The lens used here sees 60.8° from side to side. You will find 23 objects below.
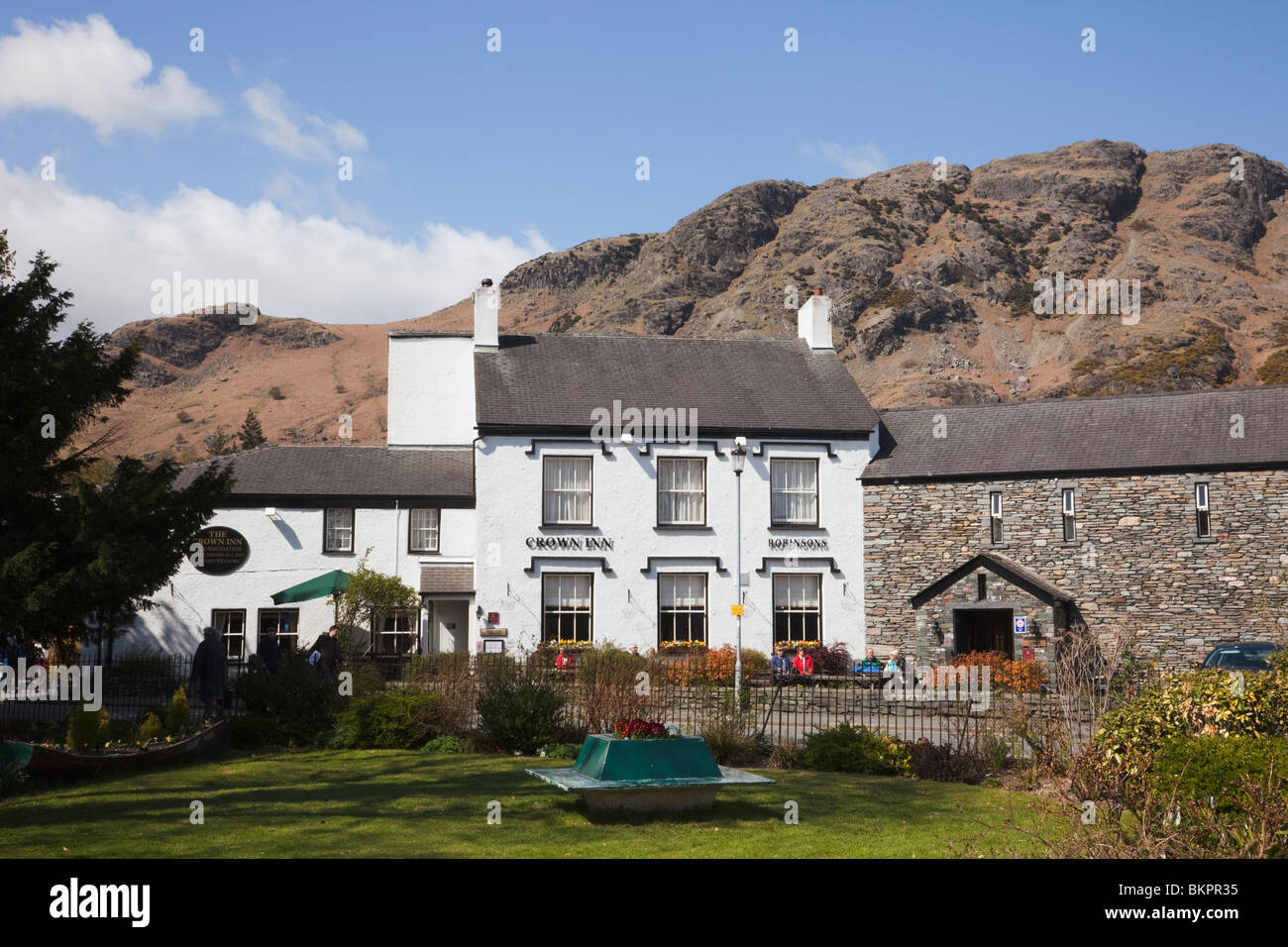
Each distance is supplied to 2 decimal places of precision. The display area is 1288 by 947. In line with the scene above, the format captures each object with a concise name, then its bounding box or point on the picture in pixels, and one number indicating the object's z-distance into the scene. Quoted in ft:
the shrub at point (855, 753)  52.39
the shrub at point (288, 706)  59.57
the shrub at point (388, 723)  58.80
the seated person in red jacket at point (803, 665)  95.04
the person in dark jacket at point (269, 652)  77.53
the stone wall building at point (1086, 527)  95.30
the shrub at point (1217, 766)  30.81
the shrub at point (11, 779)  44.14
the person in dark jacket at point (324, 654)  74.68
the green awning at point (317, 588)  97.96
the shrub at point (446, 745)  57.67
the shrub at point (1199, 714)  36.27
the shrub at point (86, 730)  50.44
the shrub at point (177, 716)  55.87
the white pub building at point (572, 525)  103.91
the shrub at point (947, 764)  51.24
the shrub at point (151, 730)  53.93
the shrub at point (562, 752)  55.57
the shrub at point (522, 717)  56.85
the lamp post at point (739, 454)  95.71
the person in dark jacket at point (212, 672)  67.26
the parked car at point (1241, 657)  77.56
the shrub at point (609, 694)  56.49
